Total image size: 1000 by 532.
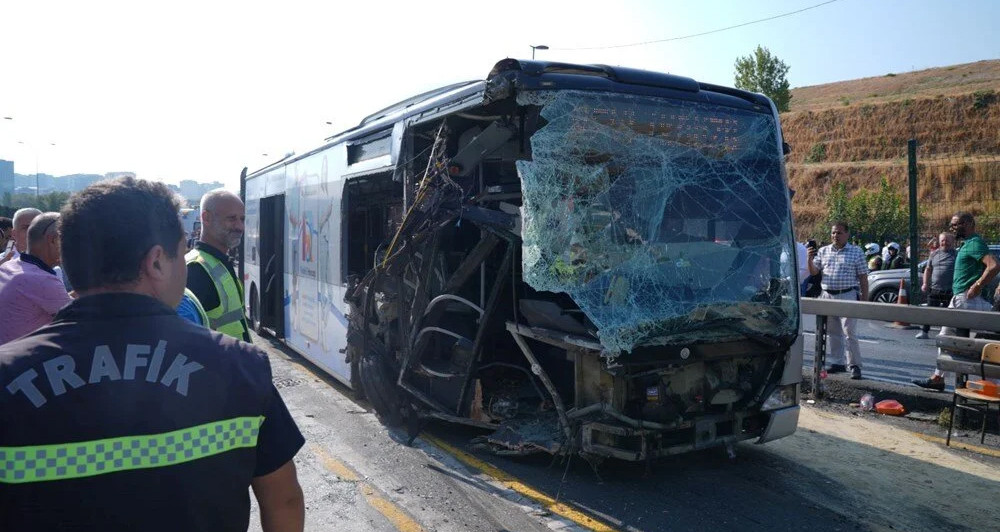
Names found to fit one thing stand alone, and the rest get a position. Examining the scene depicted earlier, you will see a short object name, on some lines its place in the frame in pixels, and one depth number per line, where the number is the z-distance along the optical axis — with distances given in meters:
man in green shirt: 7.88
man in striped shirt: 8.53
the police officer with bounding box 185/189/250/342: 3.71
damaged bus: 4.78
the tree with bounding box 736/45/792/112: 61.94
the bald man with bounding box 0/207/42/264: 5.87
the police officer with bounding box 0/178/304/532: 1.51
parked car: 15.74
